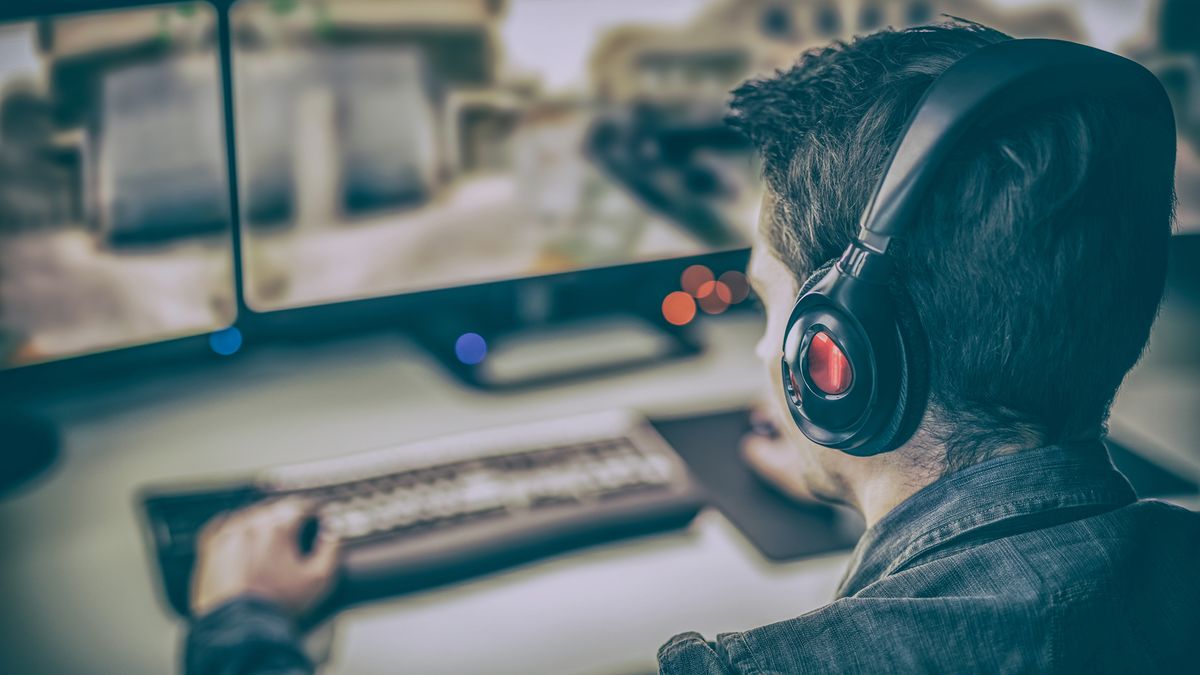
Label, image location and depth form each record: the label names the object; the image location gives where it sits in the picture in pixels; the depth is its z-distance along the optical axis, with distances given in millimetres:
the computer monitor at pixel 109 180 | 855
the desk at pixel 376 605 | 818
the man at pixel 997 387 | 489
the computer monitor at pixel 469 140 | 956
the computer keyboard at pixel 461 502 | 874
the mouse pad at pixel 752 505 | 931
